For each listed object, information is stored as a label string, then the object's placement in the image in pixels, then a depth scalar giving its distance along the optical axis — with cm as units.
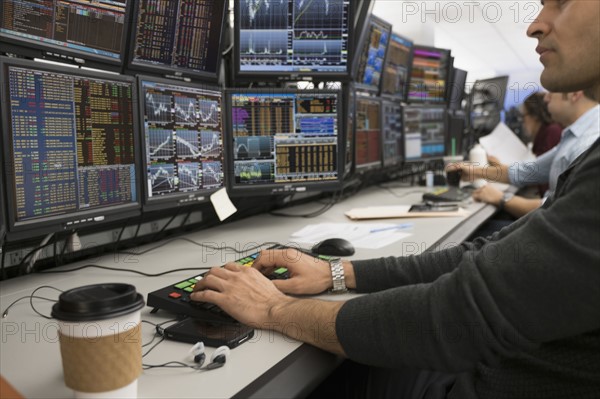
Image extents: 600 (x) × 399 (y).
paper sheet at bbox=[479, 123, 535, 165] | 344
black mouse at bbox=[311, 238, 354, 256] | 141
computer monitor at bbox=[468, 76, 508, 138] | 441
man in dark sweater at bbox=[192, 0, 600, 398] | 68
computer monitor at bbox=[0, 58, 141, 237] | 107
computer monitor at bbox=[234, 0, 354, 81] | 179
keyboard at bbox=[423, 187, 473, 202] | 233
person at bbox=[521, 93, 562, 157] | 384
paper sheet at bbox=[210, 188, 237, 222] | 166
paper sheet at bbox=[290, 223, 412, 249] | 158
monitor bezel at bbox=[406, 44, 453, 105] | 327
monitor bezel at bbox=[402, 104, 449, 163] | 303
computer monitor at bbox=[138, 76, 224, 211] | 143
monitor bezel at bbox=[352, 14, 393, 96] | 245
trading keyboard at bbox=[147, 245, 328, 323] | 92
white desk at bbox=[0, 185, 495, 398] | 71
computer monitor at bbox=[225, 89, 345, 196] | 176
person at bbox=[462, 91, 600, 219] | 226
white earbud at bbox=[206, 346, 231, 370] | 76
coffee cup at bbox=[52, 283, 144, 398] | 59
